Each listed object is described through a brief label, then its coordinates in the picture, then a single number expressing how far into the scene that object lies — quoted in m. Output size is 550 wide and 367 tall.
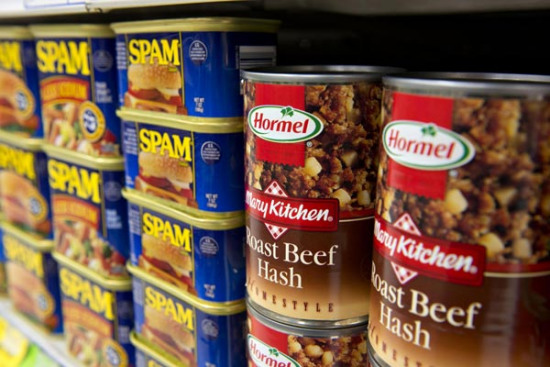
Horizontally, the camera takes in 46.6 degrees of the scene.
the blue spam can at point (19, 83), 0.45
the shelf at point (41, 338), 0.46
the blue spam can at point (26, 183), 0.47
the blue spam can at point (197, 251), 0.33
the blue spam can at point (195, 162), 0.31
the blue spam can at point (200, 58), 0.30
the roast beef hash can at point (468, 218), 0.20
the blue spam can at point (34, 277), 0.49
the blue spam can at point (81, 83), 0.38
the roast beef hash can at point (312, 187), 0.25
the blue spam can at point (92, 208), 0.40
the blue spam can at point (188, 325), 0.34
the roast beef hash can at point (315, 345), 0.27
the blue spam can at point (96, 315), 0.41
